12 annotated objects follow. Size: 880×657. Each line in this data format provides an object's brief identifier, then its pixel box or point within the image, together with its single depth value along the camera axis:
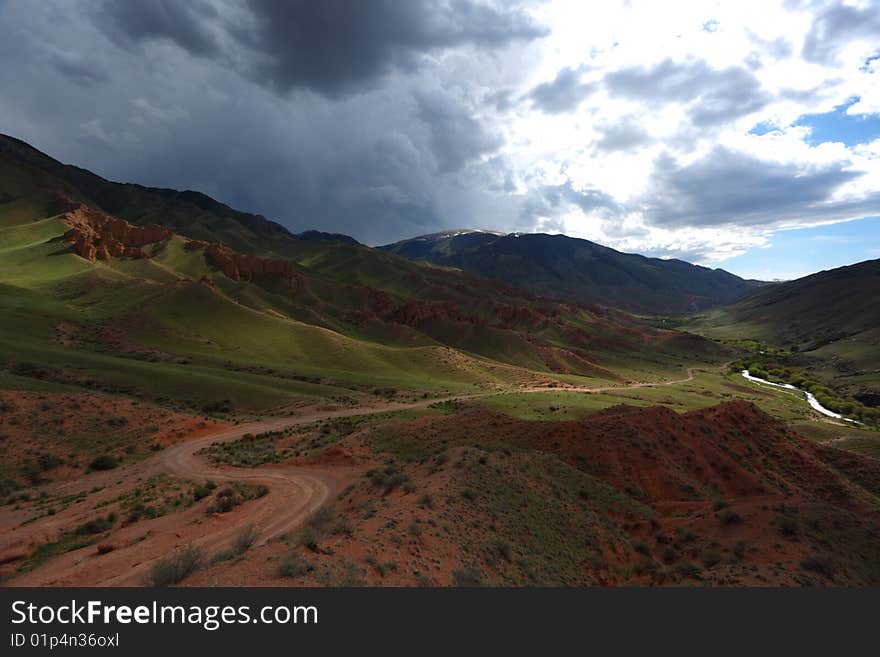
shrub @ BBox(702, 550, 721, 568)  18.28
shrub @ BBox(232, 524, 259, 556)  15.19
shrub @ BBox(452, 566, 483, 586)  13.33
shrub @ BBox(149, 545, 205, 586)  11.55
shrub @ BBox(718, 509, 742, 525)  20.81
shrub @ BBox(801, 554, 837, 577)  16.95
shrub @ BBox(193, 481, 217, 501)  25.88
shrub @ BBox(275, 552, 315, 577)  11.38
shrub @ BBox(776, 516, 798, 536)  19.38
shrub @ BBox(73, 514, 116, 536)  21.33
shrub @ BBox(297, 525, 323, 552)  13.69
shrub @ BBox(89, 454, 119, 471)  31.94
